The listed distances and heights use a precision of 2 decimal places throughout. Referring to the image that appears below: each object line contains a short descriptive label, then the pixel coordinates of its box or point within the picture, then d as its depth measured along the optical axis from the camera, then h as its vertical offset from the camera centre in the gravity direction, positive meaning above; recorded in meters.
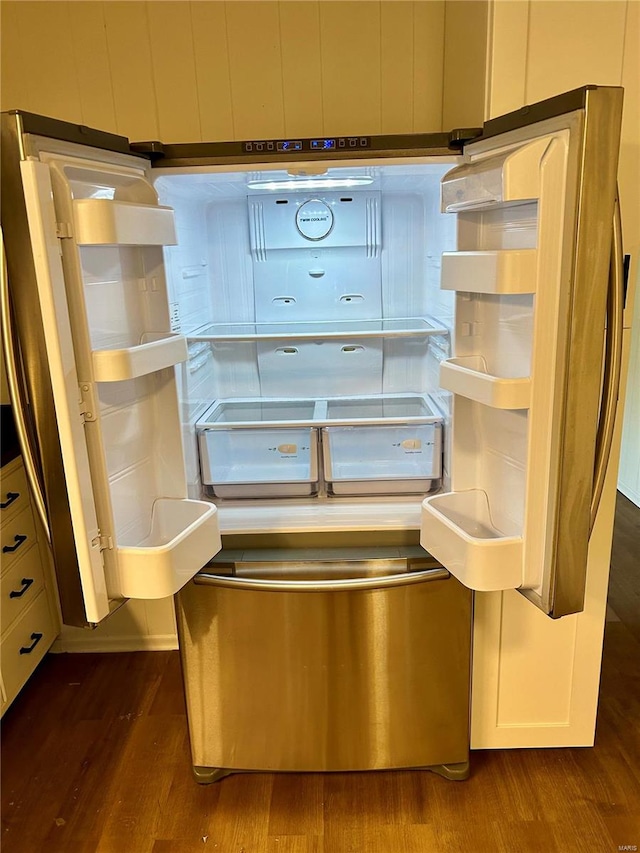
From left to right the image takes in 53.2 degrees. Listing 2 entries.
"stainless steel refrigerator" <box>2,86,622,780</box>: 1.04 -0.27
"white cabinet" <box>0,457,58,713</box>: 1.82 -0.91
